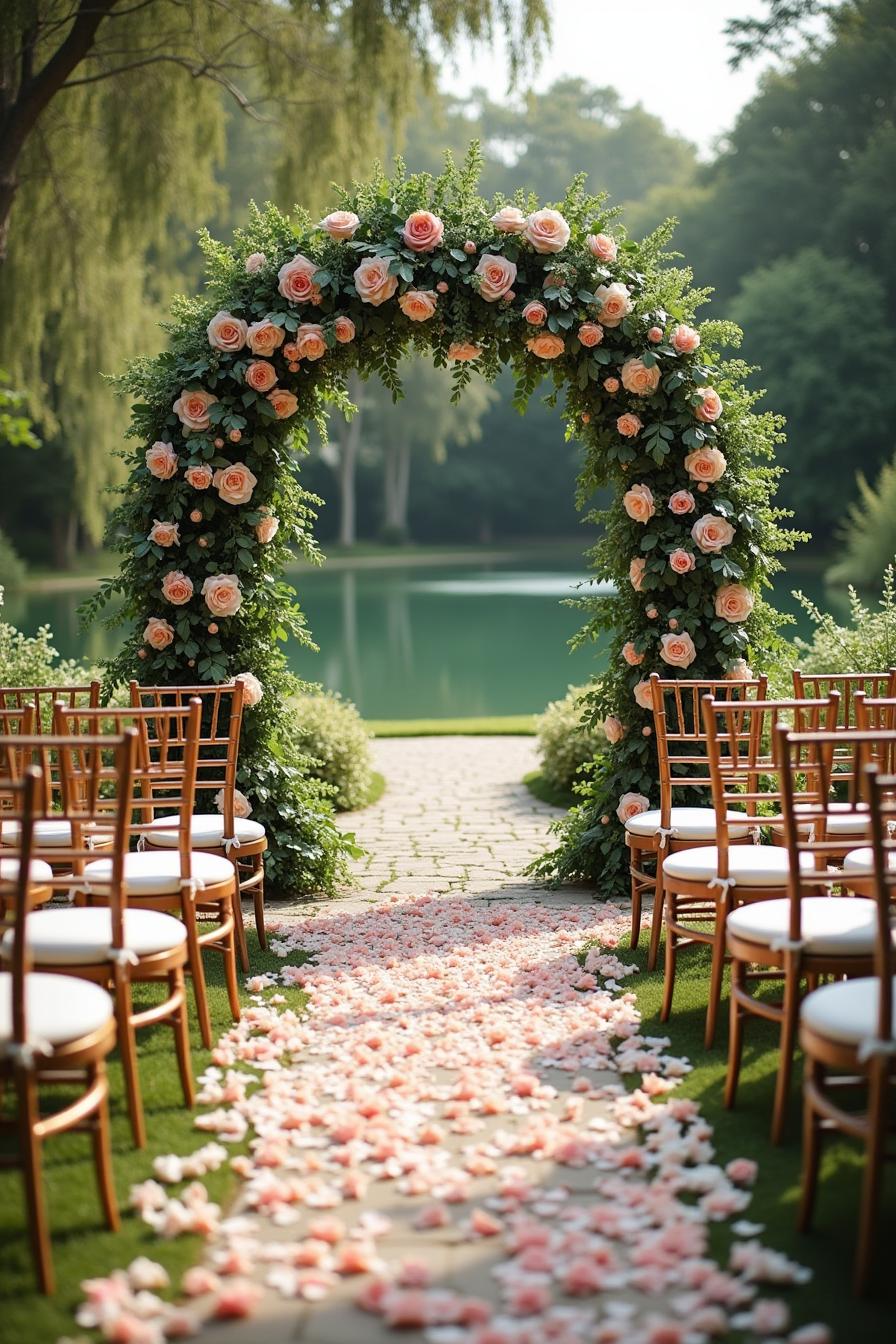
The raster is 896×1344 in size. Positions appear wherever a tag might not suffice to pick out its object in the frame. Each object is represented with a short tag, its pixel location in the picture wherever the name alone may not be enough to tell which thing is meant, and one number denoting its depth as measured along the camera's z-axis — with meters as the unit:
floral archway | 5.94
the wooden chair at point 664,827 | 4.73
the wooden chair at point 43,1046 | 2.58
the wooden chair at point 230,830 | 4.71
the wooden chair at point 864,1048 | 2.58
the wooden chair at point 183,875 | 3.84
